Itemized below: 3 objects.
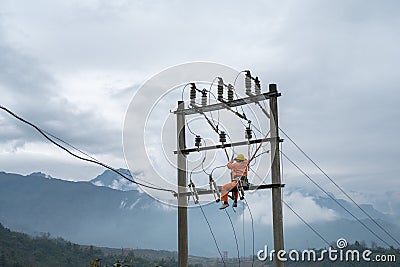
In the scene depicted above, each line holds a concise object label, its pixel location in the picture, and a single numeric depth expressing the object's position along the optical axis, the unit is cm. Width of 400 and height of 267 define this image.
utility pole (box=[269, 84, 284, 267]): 1178
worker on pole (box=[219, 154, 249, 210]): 1156
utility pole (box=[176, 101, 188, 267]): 1334
